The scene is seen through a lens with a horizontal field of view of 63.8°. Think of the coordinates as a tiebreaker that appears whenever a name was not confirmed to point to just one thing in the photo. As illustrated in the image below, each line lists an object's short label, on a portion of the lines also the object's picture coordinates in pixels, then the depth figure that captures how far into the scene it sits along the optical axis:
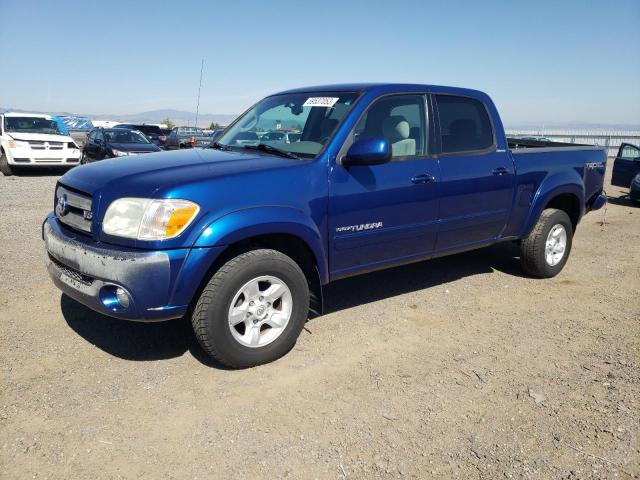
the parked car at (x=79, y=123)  29.62
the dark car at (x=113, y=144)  13.93
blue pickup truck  3.04
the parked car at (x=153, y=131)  25.44
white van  13.49
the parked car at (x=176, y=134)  22.26
